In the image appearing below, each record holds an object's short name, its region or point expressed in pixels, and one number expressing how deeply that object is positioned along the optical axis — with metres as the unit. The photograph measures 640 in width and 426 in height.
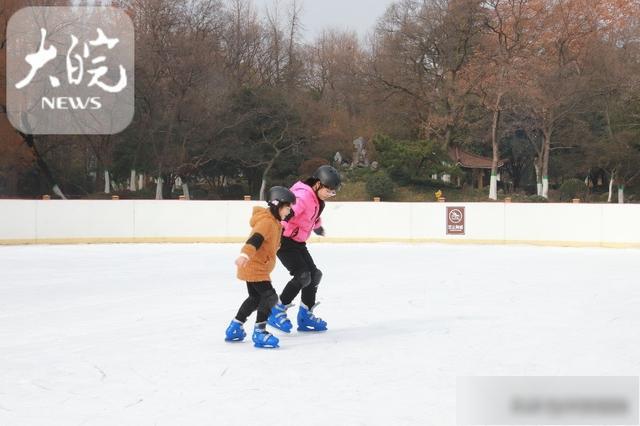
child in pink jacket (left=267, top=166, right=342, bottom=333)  6.18
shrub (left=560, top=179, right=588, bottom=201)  37.14
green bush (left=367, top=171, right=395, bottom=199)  33.03
